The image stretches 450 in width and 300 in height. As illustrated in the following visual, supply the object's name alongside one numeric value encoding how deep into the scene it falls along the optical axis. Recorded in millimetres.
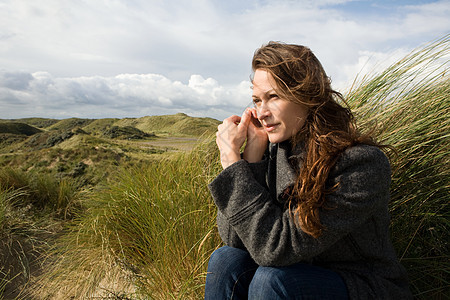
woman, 1203
